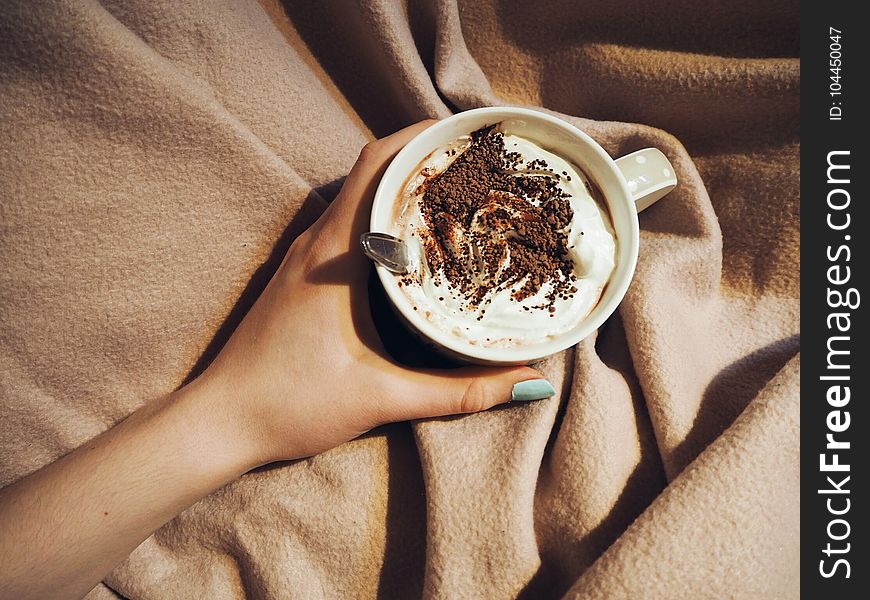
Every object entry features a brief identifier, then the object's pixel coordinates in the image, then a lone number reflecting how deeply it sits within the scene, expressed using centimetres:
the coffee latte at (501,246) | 25
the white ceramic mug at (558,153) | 24
